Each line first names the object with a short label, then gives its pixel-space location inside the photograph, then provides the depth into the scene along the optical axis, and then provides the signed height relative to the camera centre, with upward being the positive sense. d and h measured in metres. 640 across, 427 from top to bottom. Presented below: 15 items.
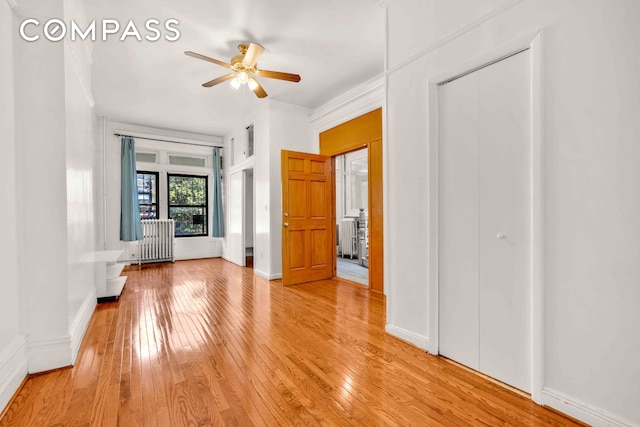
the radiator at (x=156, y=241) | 6.58 -0.63
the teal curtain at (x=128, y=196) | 6.17 +0.38
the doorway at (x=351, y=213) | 6.72 -0.04
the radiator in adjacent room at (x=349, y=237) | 7.19 -0.64
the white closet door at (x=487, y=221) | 1.83 -0.07
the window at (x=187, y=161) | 7.15 +1.32
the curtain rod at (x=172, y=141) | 6.32 +1.72
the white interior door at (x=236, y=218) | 6.36 -0.12
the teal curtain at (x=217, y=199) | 7.19 +0.34
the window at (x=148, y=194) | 6.78 +0.46
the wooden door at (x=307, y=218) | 4.60 -0.11
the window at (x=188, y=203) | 7.14 +0.25
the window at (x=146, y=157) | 6.74 +1.33
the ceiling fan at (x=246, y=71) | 3.19 +1.67
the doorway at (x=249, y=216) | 7.47 -0.09
